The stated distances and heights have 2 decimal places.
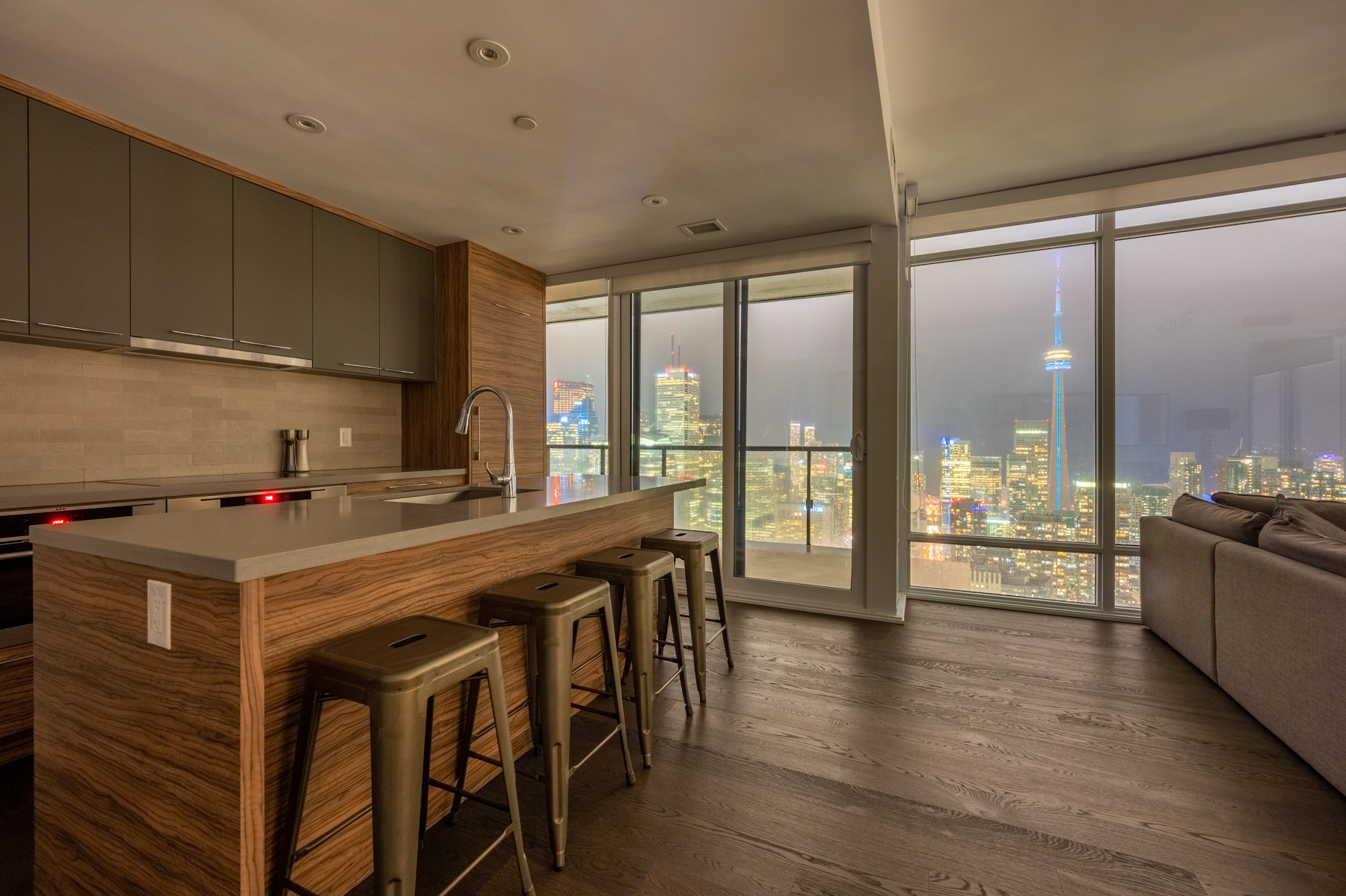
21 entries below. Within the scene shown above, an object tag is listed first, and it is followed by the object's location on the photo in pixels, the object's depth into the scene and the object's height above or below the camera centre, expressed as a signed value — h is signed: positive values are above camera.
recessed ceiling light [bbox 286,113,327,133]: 2.37 +1.38
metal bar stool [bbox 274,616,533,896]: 1.01 -0.51
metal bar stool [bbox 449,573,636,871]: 1.45 -0.57
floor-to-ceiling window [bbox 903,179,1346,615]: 3.28 +0.40
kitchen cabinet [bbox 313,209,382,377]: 3.27 +0.91
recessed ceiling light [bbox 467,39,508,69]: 1.93 +1.38
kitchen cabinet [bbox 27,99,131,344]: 2.20 +0.90
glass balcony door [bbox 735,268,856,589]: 3.85 +0.12
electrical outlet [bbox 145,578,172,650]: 1.11 -0.34
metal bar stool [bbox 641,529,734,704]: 2.43 -0.56
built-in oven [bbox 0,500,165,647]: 1.93 -0.44
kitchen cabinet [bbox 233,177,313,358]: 2.88 +0.93
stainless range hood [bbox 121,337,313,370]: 2.55 +0.45
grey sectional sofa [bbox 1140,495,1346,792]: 1.79 -0.74
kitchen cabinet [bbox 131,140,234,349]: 2.50 +0.92
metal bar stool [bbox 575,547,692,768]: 1.90 -0.56
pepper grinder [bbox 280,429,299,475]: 3.34 -0.04
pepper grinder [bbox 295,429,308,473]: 3.35 -0.05
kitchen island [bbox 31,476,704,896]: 1.06 -0.51
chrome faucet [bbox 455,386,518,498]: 2.04 +0.00
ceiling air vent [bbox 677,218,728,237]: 3.62 +1.43
